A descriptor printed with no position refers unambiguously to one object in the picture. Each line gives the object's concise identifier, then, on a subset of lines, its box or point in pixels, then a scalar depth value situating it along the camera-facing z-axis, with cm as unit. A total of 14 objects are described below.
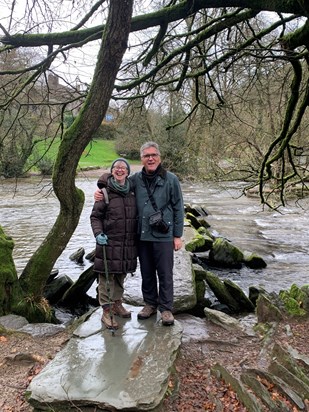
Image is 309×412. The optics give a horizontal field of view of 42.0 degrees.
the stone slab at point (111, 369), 314
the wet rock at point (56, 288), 781
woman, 447
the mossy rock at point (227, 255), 1109
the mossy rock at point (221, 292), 746
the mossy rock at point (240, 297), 733
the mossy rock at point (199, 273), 773
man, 447
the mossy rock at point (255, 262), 1085
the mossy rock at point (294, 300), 577
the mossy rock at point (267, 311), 568
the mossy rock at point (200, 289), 728
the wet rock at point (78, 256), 1115
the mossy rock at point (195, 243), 1173
